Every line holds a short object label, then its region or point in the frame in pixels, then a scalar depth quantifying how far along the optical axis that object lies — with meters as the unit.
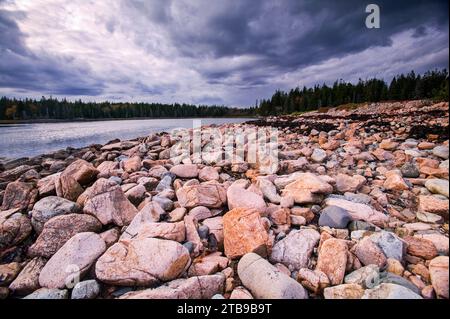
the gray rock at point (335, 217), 2.68
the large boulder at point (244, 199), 2.96
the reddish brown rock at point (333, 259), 1.94
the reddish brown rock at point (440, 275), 1.55
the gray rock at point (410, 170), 3.89
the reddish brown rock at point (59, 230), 2.47
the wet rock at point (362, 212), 2.71
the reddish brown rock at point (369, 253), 2.05
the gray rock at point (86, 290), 1.93
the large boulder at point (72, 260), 2.09
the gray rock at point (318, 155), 5.54
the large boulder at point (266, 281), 1.75
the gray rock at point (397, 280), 1.74
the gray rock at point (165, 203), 3.17
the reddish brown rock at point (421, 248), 2.07
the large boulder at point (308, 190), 3.19
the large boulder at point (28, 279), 2.12
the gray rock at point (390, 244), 2.11
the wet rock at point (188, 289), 1.78
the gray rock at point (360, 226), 2.56
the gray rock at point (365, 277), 1.85
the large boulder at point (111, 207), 2.85
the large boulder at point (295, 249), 2.21
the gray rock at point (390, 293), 1.59
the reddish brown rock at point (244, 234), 2.26
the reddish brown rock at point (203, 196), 3.14
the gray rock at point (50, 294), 1.93
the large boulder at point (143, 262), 1.95
